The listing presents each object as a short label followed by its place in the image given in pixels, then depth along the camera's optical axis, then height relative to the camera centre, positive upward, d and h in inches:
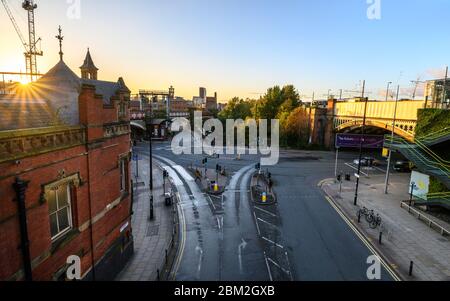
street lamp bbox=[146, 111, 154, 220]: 853.7 -309.4
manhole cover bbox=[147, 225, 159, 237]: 761.0 -334.5
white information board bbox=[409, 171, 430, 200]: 989.2 -240.0
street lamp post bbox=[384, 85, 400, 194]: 1089.0 -271.6
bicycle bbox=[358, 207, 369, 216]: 865.5 -294.7
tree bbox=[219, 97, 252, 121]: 3262.8 +30.6
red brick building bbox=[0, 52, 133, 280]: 333.2 -106.9
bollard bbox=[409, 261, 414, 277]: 560.3 -302.5
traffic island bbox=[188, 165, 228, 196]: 1127.2 -310.7
